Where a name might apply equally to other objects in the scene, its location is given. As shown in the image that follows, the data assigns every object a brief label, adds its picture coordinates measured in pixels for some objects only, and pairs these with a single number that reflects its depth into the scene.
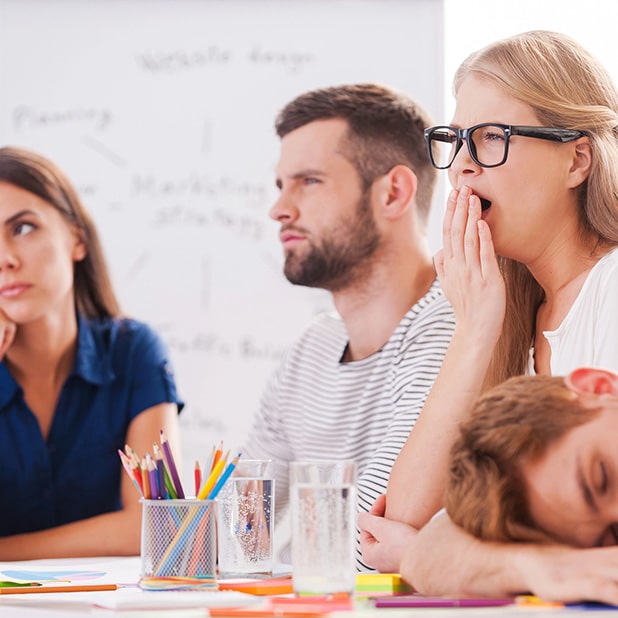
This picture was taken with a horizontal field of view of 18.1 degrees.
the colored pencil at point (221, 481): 2.24
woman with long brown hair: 3.33
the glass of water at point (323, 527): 2.04
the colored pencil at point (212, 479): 2.24
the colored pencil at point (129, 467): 2.25
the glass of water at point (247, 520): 2.36
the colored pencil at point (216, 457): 2.26
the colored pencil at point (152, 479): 2.22
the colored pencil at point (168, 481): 2.23
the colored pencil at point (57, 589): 2.20
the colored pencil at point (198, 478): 2.28
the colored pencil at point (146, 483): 2.22
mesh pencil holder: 2.20
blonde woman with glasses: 2.50
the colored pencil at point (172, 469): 2.24
